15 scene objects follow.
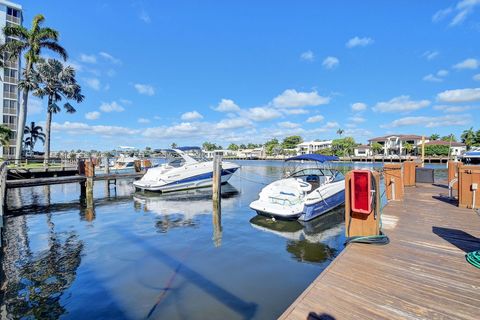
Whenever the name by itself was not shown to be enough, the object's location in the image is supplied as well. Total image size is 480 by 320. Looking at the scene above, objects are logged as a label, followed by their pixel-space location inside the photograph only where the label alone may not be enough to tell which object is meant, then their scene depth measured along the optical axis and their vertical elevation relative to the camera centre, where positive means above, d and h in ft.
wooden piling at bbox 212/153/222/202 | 45.43 -3.10
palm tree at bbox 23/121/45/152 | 173.45 +17.24
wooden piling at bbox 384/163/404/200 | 31.48 -2.47
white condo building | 114.21 +32.26
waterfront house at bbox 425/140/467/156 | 224.33 +11.68
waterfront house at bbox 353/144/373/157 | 274.36 +9.23
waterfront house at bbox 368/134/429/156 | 246.84 +16.52
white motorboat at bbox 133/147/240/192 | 59.59 -3.35
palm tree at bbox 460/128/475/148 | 214.98 +19.47
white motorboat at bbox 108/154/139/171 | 113.16 -2.02
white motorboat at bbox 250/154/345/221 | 32.35 -5.12
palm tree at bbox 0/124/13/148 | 70.74 +7.01
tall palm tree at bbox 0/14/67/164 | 74.90 +33.87
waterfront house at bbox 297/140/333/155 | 344.00 +18.84
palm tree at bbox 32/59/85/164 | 97.74 +30.70
